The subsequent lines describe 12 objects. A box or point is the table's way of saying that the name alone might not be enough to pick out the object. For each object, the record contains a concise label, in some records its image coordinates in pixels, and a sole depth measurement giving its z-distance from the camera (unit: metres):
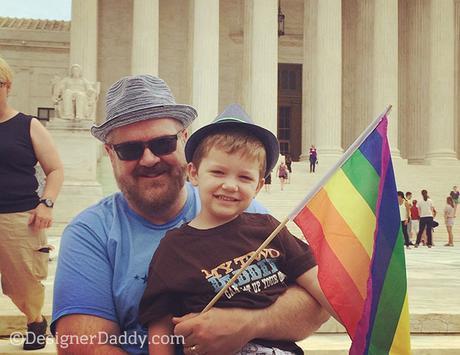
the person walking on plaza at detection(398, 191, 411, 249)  22.31
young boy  3.03
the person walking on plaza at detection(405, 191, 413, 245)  23.18
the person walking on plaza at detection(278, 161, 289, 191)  32.56
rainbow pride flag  3.10
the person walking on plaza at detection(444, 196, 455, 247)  23.98
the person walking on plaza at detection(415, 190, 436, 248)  22.73
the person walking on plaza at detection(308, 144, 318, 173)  36.38
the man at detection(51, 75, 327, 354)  3.08
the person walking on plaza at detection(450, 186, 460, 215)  28.77
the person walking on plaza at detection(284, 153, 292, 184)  34.18
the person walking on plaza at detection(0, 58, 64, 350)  5.46
